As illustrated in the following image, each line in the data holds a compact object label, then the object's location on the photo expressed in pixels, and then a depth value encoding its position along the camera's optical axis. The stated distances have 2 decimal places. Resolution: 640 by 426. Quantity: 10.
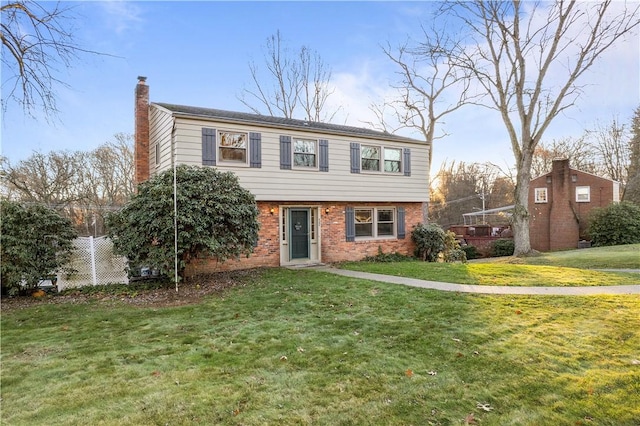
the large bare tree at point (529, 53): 14.98
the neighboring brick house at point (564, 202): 22.28
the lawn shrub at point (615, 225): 18.48
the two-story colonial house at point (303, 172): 10.60
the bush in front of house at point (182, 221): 7.96
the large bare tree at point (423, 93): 20.73
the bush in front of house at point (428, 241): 14.00
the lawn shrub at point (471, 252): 21.42
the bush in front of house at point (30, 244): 7.33
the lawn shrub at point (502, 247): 20.67
